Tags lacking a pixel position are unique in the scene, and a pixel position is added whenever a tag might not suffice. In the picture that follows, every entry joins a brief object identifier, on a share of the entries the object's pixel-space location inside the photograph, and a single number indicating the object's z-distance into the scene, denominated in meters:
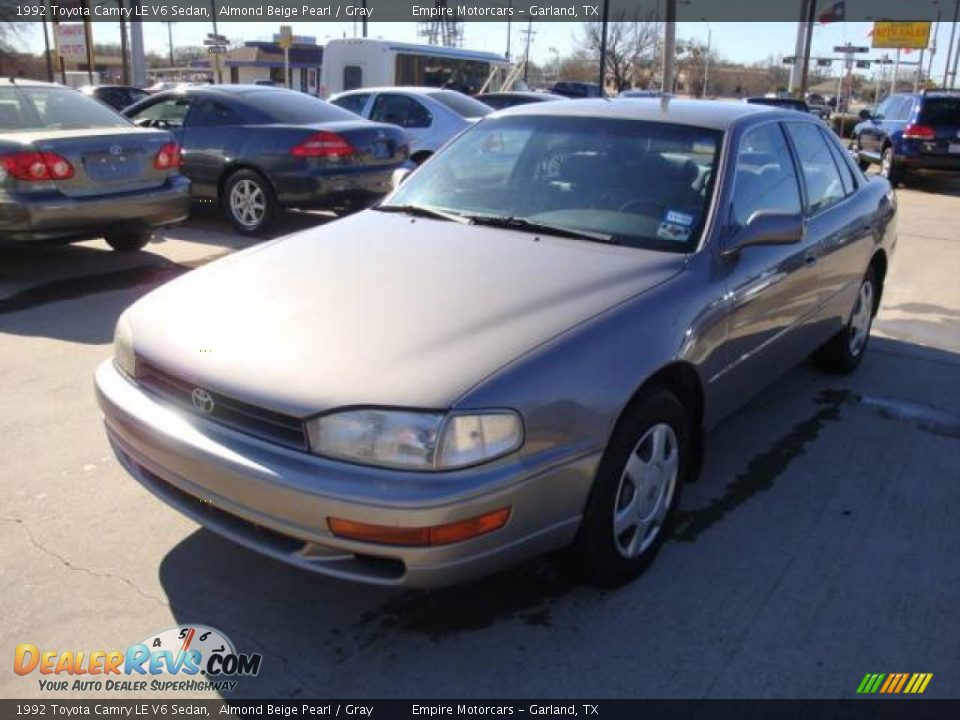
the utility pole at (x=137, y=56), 25.10
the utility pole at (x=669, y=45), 24.36
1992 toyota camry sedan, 2.32
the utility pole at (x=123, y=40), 34.94
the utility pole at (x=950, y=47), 60.55
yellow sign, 54.41
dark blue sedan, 8.41
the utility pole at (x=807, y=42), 32.56
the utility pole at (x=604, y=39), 36.84
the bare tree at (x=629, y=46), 55.53
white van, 19.38
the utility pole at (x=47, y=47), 36.62
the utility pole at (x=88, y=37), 31.61
